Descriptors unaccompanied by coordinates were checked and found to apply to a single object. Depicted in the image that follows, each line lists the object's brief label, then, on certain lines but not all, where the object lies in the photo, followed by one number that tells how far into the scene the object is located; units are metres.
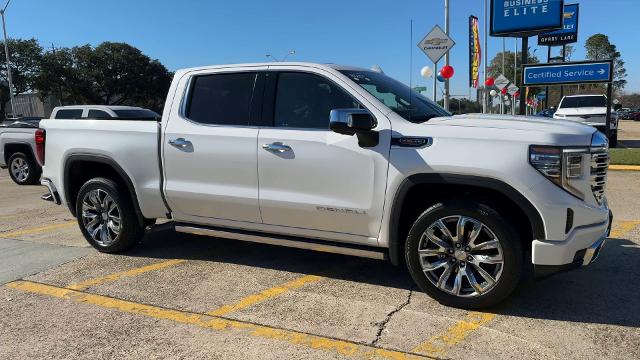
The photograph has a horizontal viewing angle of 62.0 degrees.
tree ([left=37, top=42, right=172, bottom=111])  55.66
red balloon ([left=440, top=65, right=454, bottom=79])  14.97
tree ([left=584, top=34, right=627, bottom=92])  72.38
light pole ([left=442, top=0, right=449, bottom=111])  14.64
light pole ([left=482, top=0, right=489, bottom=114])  39.01
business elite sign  14.82
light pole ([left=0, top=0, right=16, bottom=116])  38.62
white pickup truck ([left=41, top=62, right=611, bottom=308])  3.69
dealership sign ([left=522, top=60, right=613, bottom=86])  14.02
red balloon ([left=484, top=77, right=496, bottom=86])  36.18
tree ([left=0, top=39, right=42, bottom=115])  52.34
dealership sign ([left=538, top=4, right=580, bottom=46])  32.88
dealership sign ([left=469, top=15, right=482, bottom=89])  33.66
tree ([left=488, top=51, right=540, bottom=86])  78.88
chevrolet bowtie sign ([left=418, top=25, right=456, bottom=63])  12.53
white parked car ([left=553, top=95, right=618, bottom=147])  18.39
